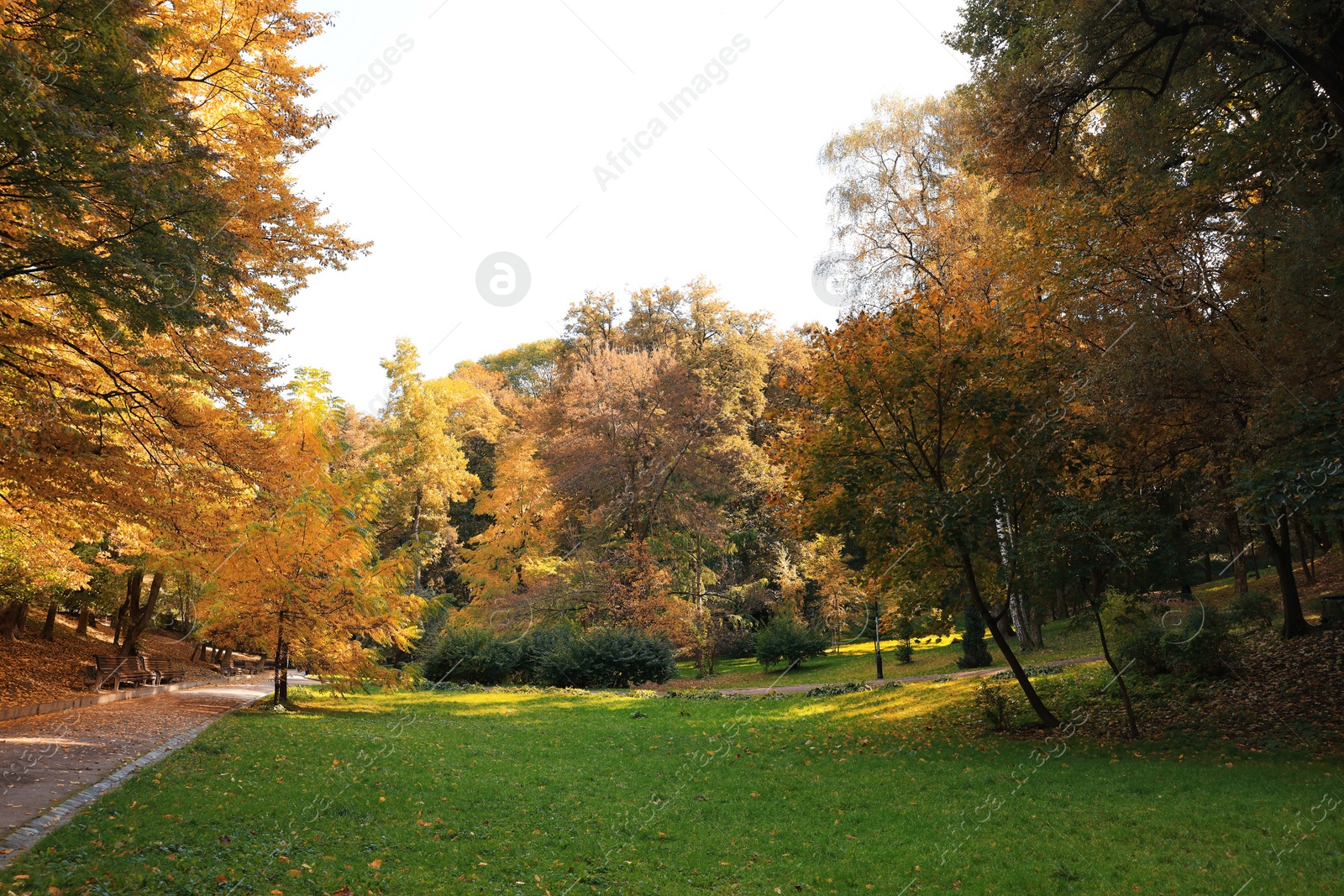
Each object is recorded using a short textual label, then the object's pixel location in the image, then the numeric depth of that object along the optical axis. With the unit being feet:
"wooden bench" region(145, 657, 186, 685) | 69.05
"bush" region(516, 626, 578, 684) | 74.90
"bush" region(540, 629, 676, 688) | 71.20
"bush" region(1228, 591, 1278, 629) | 45.06
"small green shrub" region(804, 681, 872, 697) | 56.39
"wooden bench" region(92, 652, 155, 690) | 59.41
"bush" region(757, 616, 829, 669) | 80.53
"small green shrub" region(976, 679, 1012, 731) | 37.40
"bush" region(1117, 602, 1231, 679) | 37.35
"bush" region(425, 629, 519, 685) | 75.05
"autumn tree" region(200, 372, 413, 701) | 46.96
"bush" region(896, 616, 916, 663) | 73.86
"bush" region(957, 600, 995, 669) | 63.57
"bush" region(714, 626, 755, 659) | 91.30
